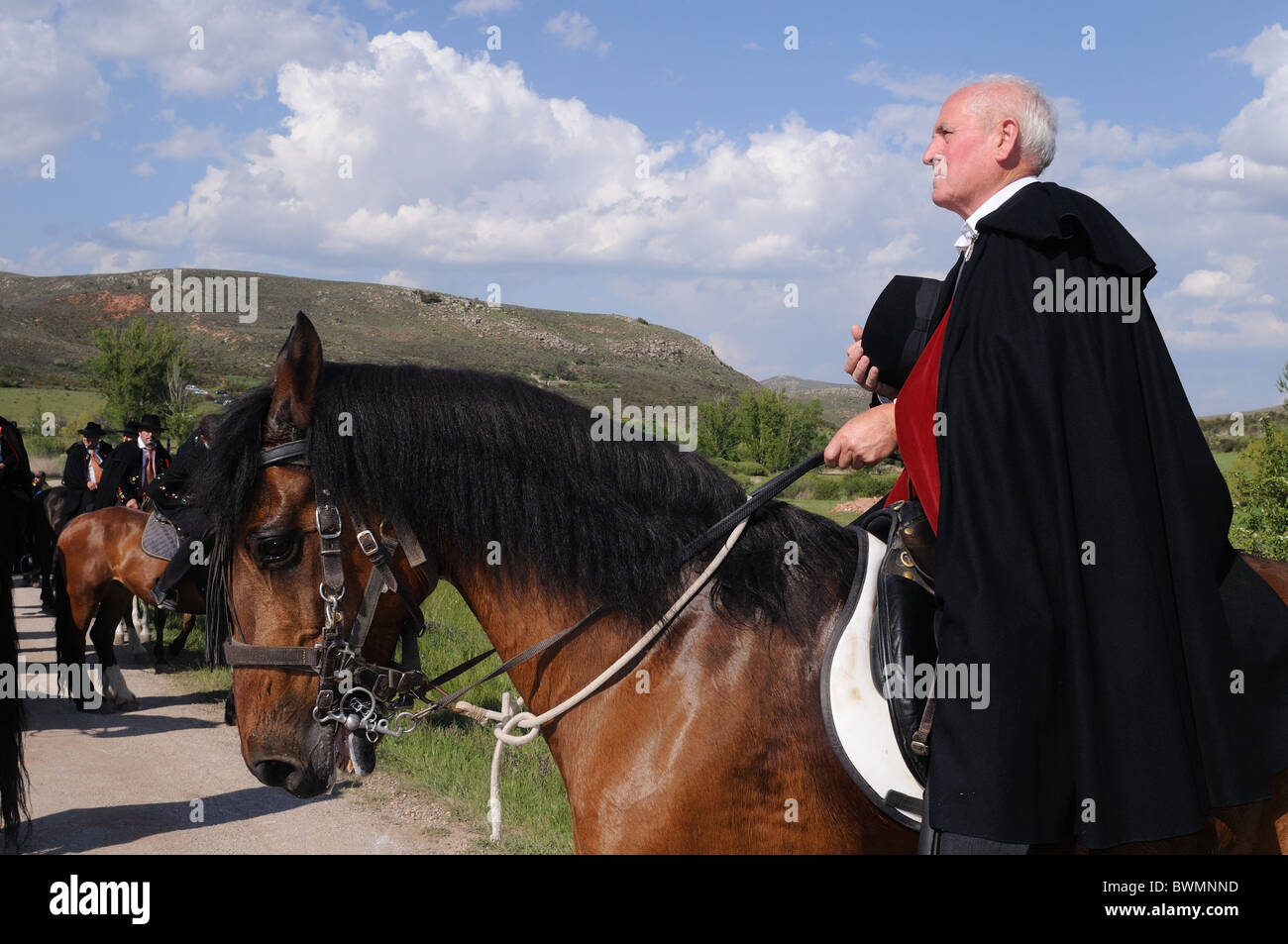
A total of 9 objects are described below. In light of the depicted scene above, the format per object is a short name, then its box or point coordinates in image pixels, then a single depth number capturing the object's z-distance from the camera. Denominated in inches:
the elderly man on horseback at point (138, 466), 513.3
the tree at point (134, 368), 1391.5
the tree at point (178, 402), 1263.5
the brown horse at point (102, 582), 384.5
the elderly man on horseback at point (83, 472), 571.9
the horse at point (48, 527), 537.0
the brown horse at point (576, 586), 97.5
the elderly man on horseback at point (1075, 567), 84.6
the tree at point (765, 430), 1553.9
